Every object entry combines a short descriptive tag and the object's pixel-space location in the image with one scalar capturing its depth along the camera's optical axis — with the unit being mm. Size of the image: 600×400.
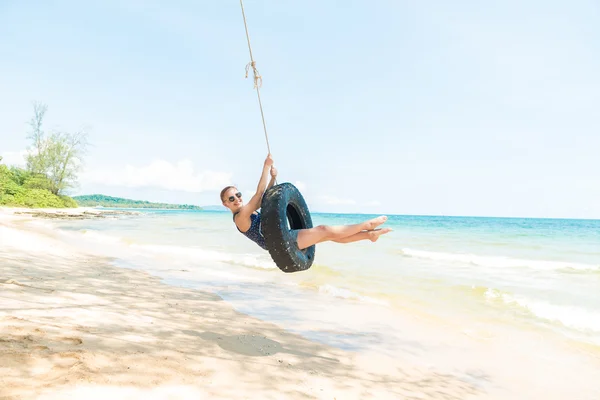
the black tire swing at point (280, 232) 3534
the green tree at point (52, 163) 36750
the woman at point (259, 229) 3740
